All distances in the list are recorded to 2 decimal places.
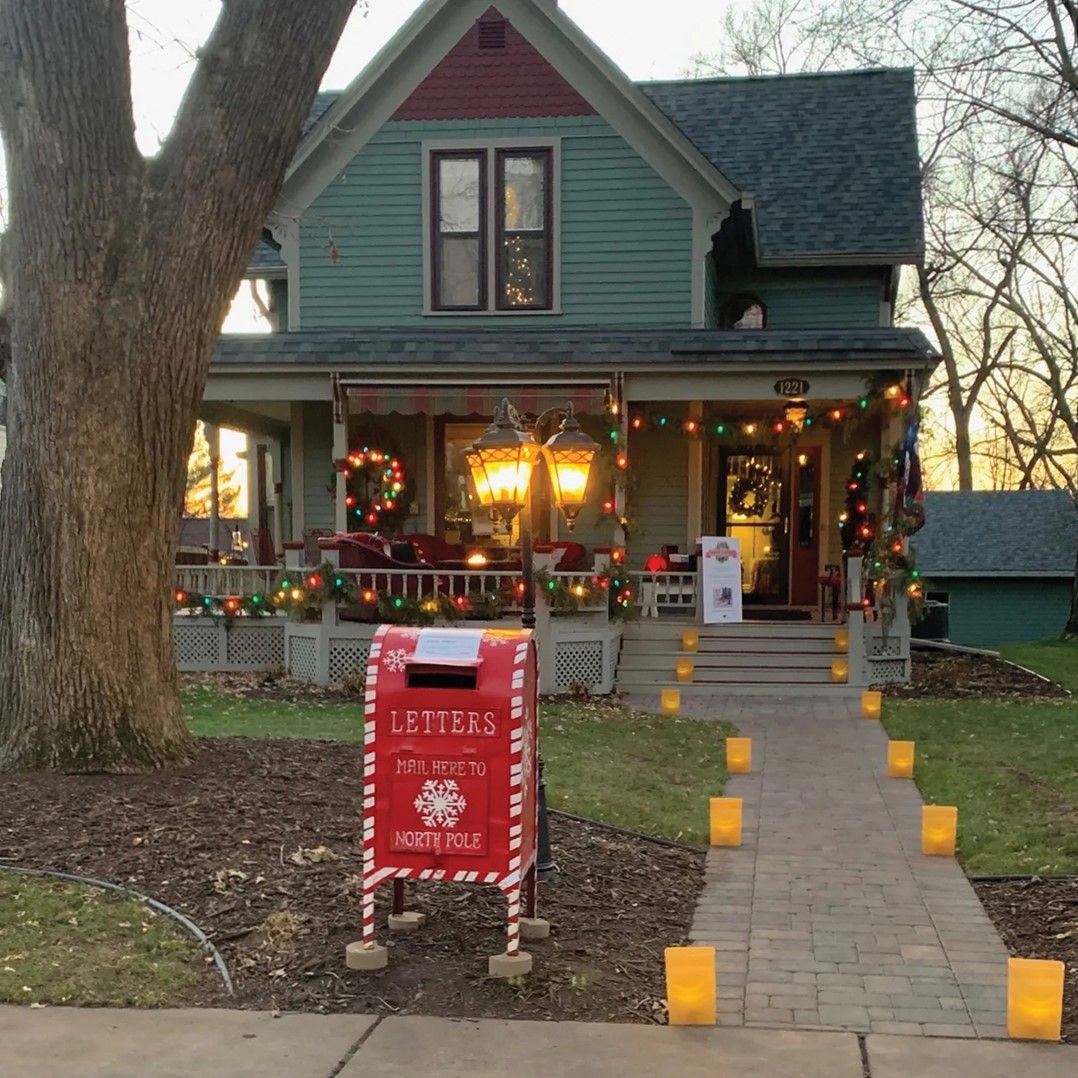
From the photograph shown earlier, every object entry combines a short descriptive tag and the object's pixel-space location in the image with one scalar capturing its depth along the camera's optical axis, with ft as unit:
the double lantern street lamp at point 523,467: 19.95
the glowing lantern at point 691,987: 12.80
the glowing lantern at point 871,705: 34.99
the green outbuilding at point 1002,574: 85.56
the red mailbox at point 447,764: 13.98
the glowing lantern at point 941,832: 20.31
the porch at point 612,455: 40.81
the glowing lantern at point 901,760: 26.78
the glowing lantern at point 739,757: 27.53
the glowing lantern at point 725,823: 21.04
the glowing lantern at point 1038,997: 12.49
